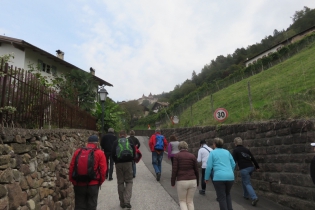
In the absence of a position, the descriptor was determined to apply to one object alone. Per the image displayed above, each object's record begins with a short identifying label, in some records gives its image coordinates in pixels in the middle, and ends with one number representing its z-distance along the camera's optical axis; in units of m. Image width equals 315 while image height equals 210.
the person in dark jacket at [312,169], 3.89
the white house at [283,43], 51.59
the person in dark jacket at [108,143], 9.09
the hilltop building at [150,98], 162.44
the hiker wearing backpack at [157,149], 9.17
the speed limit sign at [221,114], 9.82
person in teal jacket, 4.87
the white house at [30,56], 20.13
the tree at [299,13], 76.79
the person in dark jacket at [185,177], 4.84
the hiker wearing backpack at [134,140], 9.63
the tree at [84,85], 19.03
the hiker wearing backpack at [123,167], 5.97
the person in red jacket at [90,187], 4.50
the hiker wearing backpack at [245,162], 6.08
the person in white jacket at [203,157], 7.11
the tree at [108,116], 19.00
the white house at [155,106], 93.58
